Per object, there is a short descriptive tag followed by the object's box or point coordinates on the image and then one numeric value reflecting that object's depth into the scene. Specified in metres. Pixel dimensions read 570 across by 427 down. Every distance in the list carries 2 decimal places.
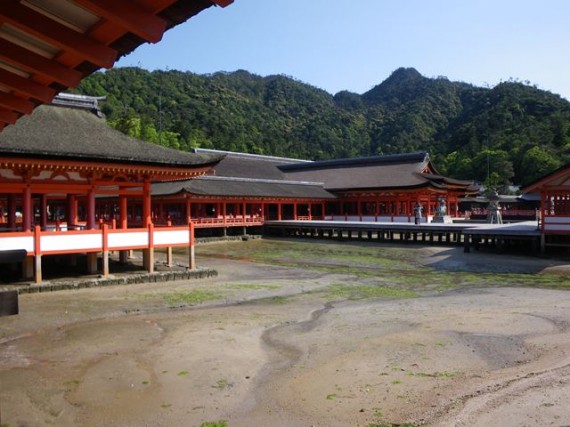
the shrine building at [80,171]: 13.93
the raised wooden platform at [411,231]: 24.25
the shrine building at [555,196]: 22.20
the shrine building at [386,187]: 36.66
